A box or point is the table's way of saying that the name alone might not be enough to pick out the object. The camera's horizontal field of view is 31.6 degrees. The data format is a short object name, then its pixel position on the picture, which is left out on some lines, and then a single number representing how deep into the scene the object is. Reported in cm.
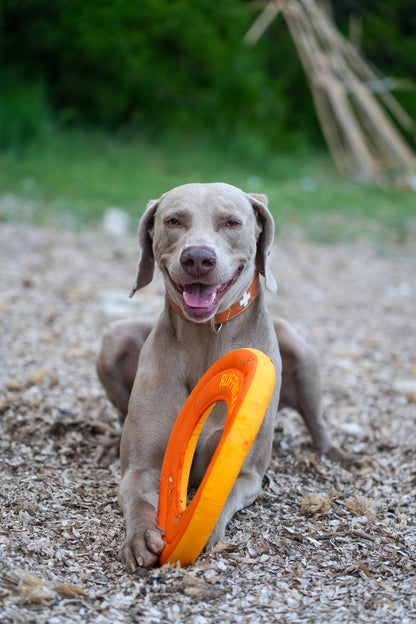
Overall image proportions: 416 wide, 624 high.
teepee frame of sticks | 1575
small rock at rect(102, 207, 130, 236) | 859
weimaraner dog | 254
